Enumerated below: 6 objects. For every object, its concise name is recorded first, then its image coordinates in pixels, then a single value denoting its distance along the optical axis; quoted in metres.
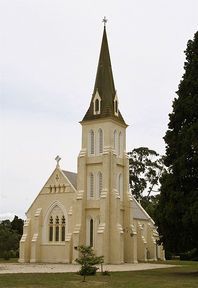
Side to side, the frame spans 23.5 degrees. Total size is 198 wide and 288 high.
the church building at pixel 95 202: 50.09
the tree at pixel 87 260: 27.47
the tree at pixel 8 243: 56.39
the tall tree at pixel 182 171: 30.91
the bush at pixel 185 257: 57.16
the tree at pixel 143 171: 80.62
